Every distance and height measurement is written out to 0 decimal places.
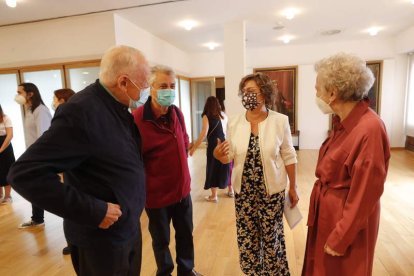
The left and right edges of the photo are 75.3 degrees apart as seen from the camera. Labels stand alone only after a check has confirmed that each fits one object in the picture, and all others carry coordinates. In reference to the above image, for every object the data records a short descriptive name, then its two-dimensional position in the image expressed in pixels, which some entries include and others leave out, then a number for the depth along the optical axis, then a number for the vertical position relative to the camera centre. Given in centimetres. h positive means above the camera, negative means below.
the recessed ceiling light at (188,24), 506 +147
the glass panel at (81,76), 496 +50
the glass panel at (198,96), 830 +12
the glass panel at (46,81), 516 +45
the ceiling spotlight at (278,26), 545 +147
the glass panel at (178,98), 720 +6
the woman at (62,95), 271 +9
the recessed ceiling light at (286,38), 646 +146
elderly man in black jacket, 92 -24
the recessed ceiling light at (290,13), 464 +149
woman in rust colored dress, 106 -32
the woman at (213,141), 371 -60
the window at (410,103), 670 -24
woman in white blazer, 172 -48
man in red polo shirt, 173 -42
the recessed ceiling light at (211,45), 691 +143
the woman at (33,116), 306 -13
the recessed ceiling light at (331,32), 607 +147
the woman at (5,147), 371 -58
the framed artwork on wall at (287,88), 752 +25
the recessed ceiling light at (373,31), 604 +147
